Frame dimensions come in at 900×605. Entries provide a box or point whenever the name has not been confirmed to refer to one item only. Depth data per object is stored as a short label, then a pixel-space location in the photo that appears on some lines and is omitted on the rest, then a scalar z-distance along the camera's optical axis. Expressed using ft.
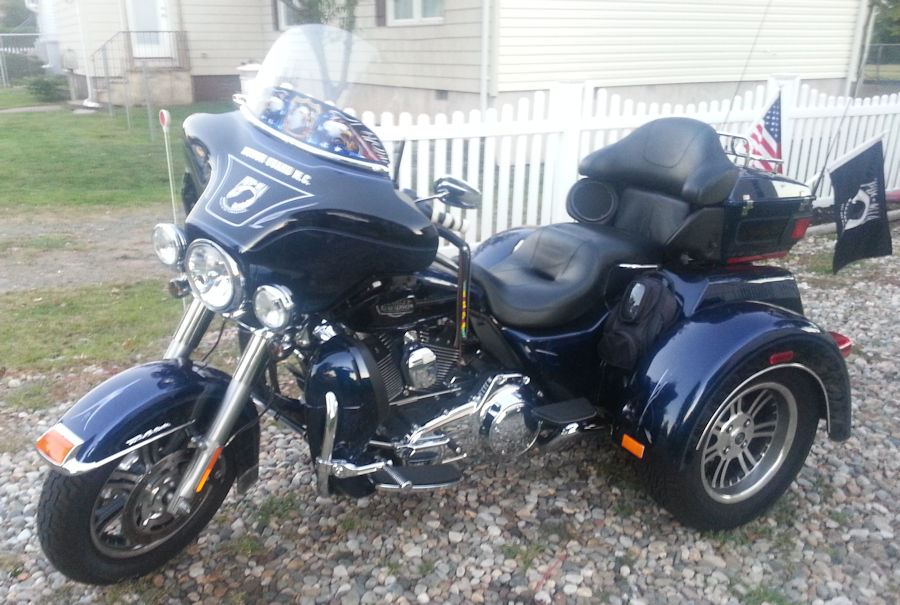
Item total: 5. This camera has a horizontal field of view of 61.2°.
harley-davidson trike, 7.64
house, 34.83
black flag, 16.28
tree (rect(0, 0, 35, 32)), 125.18
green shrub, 57.72
